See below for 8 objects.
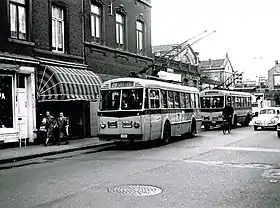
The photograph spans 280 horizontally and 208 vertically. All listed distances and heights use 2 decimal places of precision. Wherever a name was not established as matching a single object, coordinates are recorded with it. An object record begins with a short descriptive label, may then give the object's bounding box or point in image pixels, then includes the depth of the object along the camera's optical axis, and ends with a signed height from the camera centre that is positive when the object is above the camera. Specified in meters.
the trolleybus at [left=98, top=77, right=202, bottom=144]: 17.30 -0.17
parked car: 29.19 -0.93
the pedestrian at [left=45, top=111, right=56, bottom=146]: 18.38 -0.75
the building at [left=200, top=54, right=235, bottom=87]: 95.42 +8.70
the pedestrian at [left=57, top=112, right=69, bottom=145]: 18.97 -0.84
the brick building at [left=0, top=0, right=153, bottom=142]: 18.03 +2.64
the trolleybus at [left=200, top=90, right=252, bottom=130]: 30.39 +0.12
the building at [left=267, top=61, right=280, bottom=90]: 106.50 +7.37
